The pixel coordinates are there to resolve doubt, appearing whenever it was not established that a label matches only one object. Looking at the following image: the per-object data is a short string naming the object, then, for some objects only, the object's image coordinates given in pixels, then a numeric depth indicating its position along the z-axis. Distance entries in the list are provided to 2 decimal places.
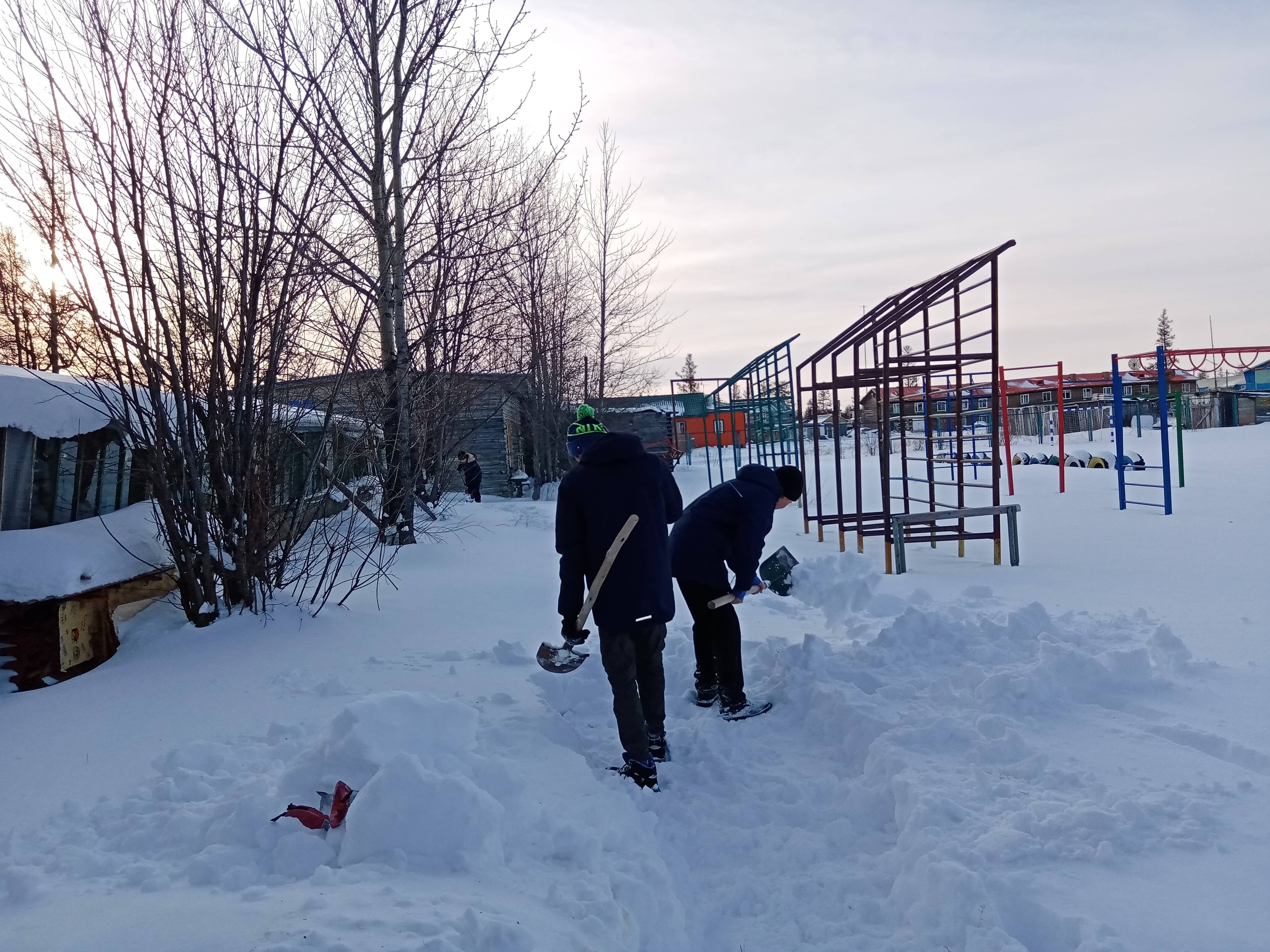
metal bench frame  7.93
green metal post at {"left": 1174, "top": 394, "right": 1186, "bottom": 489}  14.41
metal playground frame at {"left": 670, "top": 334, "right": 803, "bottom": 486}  13.32
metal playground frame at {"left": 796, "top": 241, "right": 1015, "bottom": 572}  8.22
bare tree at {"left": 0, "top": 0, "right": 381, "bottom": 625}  5.10
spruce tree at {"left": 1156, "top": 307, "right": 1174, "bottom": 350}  94.25
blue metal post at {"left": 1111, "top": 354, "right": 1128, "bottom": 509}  12.29
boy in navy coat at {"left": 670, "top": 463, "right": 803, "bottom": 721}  4.55
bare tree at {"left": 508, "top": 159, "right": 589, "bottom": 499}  16.39
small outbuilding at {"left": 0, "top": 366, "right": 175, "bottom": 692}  4.67
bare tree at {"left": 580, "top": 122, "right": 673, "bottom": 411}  22.00
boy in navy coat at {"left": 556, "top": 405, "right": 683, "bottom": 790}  3.78
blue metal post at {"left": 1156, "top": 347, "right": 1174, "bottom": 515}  11.21
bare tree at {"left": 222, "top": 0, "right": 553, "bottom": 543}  7.99
